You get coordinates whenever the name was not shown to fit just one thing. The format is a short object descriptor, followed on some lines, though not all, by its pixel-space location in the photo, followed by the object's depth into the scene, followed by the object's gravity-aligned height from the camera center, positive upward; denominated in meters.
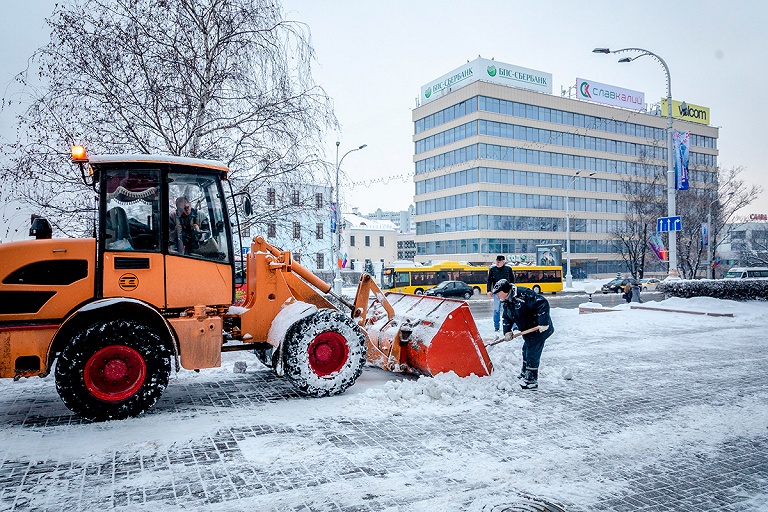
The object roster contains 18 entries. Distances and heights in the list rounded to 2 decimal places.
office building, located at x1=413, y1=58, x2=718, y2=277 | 56.28 +11.06
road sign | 17.11 +1.03
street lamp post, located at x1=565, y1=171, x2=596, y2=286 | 44.72 -2.22
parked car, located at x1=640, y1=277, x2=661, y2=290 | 42.15 -2.52
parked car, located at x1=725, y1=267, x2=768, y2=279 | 32.91 -1.28
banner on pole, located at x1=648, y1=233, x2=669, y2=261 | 19.56 +0.26
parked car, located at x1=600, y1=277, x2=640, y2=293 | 42.03 -2.67
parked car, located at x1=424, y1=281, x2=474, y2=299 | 33.41 -2.25
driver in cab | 6.42 +0.41
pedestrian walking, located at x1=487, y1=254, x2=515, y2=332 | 11.42 -0.38
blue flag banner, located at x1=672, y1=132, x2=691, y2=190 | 18.22 +3.44
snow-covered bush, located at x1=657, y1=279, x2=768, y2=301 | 16.83 -1.22
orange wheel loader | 5.63 -0.61
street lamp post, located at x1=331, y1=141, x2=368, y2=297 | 25.85 +0.57
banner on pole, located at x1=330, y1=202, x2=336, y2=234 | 24.99 +1.78
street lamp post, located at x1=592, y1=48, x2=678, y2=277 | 17.99 +2.94
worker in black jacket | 7.24 -0.94
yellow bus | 35.34 -1.51
